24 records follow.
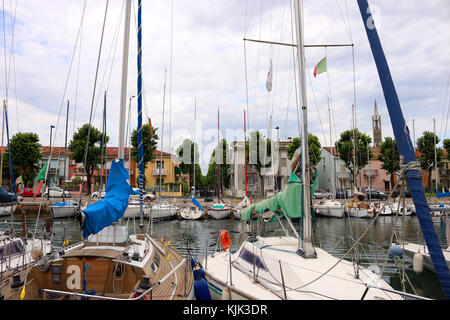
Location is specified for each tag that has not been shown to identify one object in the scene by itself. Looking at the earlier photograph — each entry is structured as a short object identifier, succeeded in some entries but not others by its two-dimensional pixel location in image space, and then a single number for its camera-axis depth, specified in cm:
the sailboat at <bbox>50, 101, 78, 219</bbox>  3128
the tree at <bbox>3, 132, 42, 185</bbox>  4416
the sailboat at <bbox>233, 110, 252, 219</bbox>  3381
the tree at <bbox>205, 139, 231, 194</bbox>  6159
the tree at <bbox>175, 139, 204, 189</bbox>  5644
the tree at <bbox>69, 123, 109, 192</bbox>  4591
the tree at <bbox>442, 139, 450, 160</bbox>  4950
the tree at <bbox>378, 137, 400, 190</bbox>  5055
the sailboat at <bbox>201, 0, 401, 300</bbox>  698
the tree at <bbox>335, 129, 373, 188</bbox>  4941
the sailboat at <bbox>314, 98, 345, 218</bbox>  3622
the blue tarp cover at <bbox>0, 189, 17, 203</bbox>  935
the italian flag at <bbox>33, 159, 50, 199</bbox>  2318
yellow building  5543
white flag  1331
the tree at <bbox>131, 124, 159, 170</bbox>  4308
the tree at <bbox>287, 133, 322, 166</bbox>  5041
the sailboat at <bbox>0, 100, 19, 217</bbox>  933
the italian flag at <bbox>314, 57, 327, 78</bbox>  1127
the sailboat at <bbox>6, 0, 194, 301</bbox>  640
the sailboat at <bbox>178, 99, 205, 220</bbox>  3469
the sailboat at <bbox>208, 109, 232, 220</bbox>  3562
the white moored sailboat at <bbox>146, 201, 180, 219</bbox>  3275
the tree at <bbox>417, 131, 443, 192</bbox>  4975
